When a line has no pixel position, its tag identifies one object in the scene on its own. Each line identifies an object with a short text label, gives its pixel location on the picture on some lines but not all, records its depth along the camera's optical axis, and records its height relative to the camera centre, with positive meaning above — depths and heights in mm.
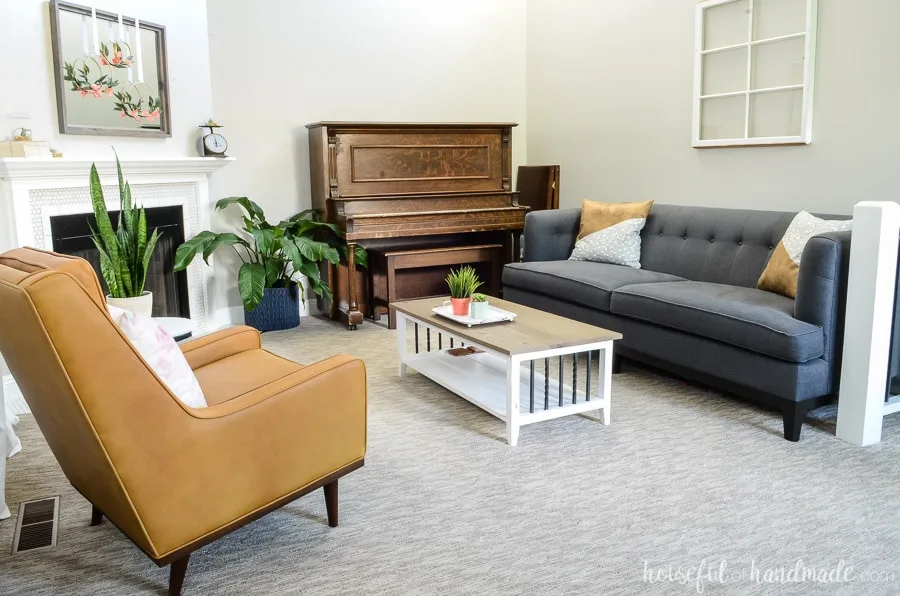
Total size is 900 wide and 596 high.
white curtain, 2314 -959
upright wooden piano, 4879 -10
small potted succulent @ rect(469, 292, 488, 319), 3189 -558
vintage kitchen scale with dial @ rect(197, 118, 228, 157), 4629 +249
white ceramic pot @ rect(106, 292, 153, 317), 3422 -560
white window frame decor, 3809 +512
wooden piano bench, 4887 -633
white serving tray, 3133 -593
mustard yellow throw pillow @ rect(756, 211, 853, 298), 3186 -334
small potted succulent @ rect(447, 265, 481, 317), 3238 -490
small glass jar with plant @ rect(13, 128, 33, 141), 3439 +240
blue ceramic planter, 4789 -843
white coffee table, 2793 -836
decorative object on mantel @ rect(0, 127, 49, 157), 3387 +181
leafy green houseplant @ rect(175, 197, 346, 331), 4477 -467
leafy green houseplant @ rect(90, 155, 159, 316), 3414 -336
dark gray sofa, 2779 -545
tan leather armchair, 1505 -589
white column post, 2639 -519
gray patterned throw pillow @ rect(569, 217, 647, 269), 4301 -385
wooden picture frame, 3641 +571
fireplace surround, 3453 -43
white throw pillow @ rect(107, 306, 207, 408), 1703 -406
